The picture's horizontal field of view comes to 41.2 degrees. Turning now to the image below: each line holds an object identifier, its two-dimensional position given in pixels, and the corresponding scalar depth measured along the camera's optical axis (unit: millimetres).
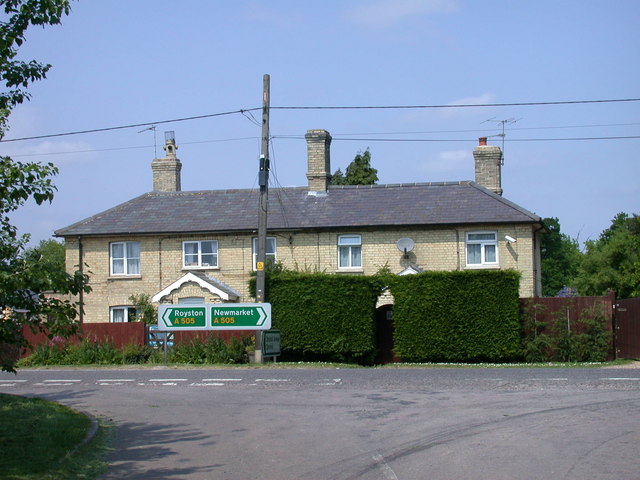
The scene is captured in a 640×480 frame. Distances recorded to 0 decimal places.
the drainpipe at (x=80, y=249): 36706
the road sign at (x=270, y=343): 26562
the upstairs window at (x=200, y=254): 35906
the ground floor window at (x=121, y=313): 36781
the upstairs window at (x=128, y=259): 36750
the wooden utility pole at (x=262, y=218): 27297
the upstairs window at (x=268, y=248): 35438
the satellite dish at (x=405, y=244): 33656
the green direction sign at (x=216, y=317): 26769
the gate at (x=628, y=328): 25234
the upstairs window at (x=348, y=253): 34875
